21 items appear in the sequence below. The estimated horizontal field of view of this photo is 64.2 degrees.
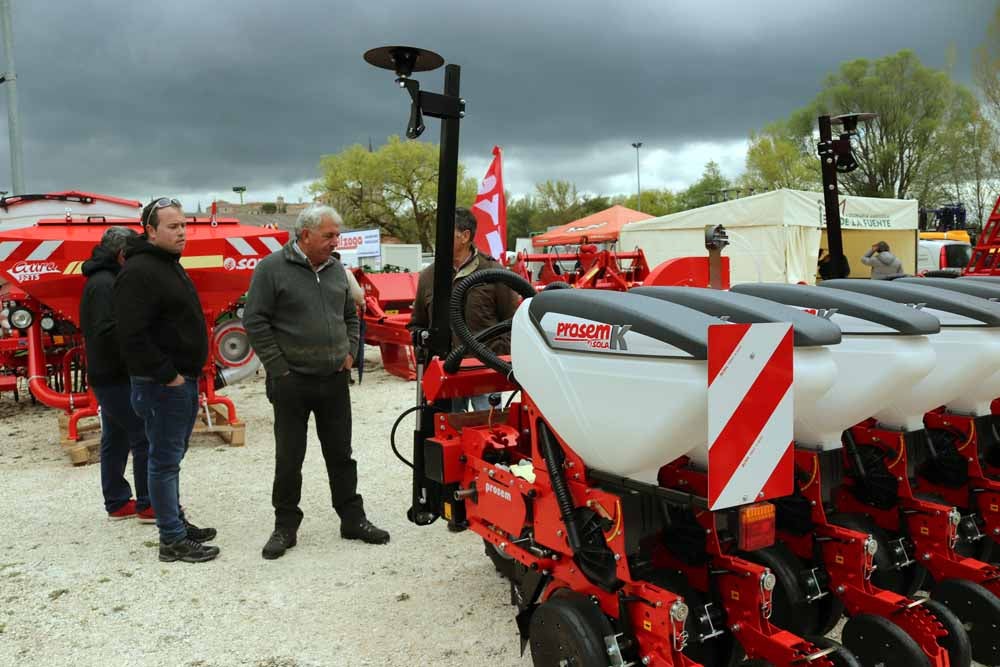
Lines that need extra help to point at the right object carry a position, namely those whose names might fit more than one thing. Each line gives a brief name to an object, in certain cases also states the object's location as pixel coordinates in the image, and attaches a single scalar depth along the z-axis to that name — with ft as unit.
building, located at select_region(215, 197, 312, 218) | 211.12
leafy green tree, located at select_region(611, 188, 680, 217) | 219.61
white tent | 46.98
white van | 58.23
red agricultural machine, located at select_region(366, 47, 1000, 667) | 7.11
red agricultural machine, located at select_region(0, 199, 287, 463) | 20.66
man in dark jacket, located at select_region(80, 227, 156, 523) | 15.20
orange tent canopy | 61.41
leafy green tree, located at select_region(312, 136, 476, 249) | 154.51
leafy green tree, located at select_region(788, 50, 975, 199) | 112.47
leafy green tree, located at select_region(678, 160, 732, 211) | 196.13
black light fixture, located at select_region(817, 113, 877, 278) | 15.65
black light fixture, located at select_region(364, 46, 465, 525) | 10.05
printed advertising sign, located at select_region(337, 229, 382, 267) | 61.57
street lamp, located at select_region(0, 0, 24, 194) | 35.63
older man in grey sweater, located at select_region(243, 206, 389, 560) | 13.43
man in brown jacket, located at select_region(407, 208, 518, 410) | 14.16
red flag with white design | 27.53
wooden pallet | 20.42
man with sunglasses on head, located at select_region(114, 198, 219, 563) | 12.62
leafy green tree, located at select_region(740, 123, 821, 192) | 133.59
